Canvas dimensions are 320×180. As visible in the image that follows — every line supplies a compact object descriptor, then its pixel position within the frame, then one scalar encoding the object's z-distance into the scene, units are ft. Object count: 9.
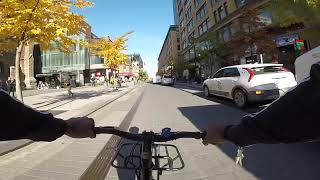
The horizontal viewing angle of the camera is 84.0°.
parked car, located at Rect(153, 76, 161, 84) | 132.27
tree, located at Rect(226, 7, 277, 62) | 44.64
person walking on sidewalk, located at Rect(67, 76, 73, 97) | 41.02
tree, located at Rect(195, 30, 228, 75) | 65.24
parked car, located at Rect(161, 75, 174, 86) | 92.77
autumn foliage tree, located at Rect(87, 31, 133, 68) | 64.41
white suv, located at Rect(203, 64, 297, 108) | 20.50
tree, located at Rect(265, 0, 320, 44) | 25.77
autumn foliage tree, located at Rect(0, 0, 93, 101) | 23.82
